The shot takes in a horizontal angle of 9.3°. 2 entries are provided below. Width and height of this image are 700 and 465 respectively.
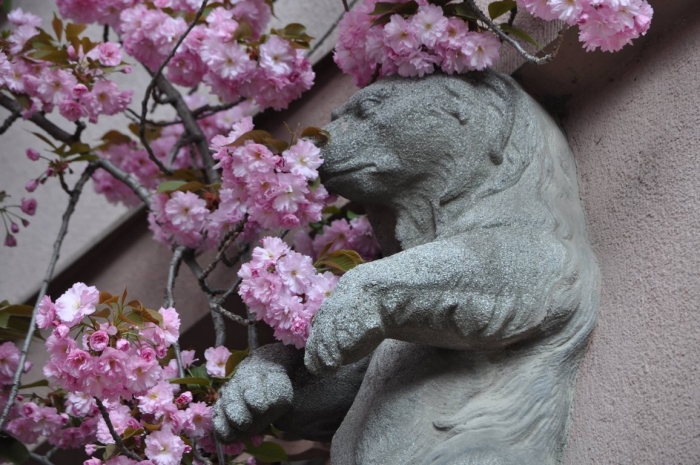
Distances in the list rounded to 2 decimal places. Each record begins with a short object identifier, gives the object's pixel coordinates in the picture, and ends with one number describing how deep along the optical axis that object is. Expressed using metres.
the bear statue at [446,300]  4.75
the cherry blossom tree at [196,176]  4.85
